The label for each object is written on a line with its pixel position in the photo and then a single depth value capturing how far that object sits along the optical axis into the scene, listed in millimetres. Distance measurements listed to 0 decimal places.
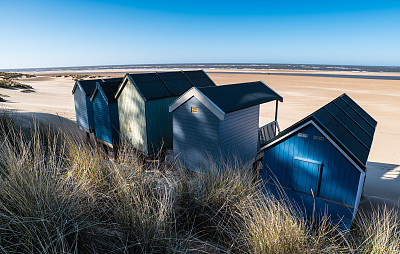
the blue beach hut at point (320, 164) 5809
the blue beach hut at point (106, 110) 12146
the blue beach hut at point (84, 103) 13969
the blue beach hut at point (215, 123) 8438
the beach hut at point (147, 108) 10430
